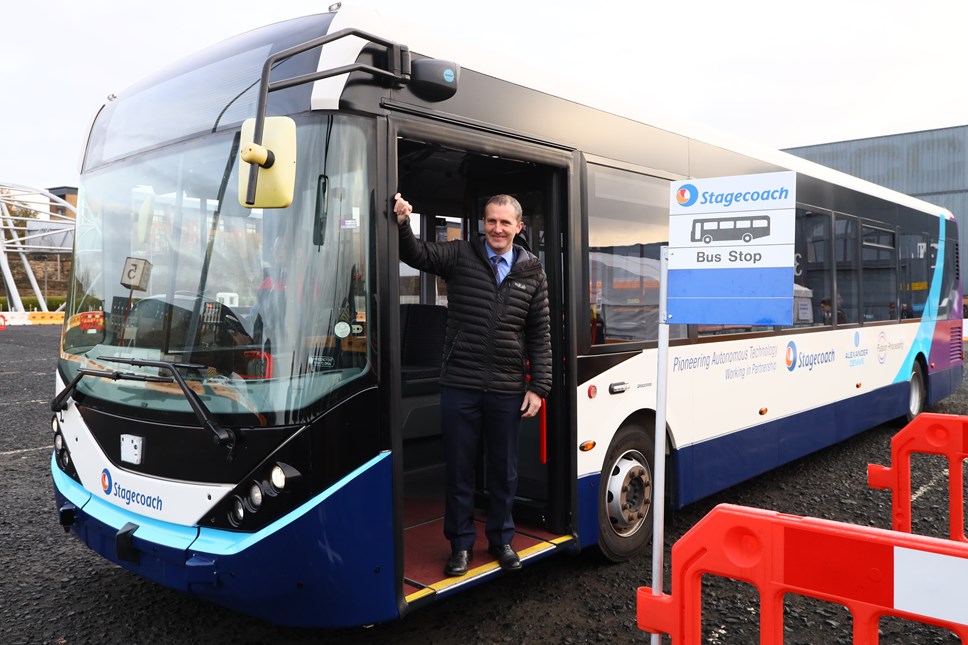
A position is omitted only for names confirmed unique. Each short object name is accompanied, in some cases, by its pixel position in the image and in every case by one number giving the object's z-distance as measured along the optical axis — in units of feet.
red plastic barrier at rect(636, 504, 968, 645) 7.63
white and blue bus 9.89
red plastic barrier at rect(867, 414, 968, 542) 14.92
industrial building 120.37
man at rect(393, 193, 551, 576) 12.03
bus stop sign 10.34
